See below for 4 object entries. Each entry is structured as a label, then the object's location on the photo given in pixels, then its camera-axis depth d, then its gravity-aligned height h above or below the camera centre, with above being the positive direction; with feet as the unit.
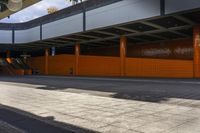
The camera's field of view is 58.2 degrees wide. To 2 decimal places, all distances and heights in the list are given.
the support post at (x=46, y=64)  98.38 -0.25
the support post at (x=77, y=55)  81.37 +3.92
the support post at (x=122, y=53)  68.40 +4.07
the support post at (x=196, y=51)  54.25 +3.74
